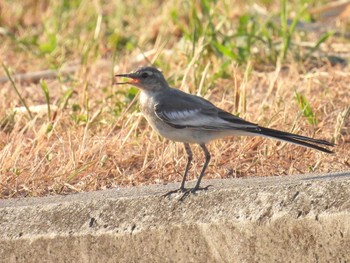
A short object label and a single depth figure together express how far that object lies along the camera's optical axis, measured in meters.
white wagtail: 10.50
